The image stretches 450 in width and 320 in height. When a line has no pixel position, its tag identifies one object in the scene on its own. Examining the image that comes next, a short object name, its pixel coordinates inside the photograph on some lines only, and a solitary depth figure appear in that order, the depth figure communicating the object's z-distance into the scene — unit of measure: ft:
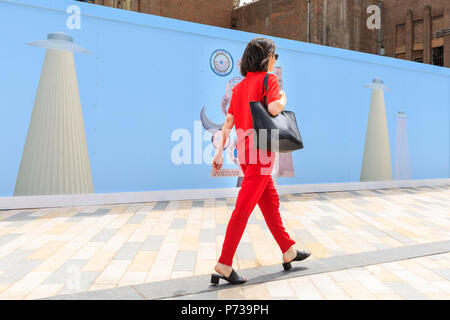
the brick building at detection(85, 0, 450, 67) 76.33
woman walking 8.80
